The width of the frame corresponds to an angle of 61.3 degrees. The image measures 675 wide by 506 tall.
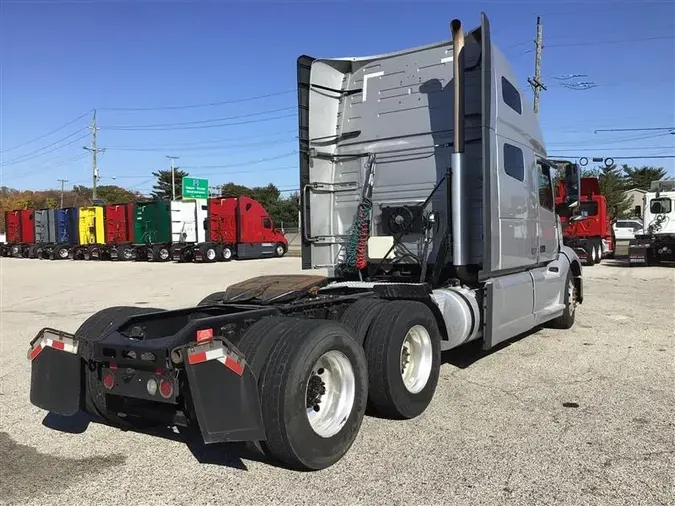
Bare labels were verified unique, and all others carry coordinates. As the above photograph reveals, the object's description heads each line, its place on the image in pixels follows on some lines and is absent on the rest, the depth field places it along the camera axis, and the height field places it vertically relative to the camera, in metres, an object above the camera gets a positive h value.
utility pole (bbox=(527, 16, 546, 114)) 31.36 +8.96
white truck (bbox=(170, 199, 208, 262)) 31.64 +0.59
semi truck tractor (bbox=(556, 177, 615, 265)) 22.97 -0.22
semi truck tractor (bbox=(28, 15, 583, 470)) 3.63 -0.57
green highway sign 50.30 +4.45
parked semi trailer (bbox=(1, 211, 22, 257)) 43.73 +0.49
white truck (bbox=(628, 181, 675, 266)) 21.34 -0.14
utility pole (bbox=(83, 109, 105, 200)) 57.85 +8.13
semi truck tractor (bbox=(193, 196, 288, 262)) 31.41 +0.31
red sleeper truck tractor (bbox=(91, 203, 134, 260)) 34.75 +0.38
